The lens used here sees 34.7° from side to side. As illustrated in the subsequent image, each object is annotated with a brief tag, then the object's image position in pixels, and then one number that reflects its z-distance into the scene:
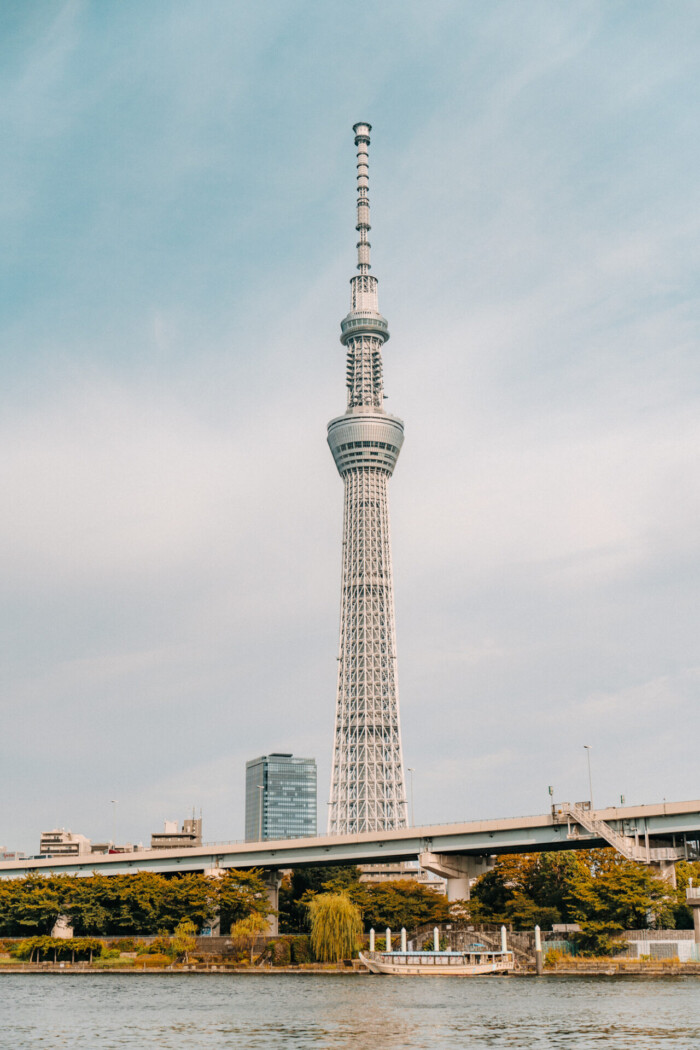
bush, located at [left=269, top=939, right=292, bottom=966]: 109.38
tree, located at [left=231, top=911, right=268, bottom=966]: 110.56
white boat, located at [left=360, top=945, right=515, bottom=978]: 98.69
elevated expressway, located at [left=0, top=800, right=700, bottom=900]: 106.88
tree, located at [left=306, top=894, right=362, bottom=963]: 105.88
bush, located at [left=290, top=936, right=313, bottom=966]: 108.50
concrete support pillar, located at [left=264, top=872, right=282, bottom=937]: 133.50
